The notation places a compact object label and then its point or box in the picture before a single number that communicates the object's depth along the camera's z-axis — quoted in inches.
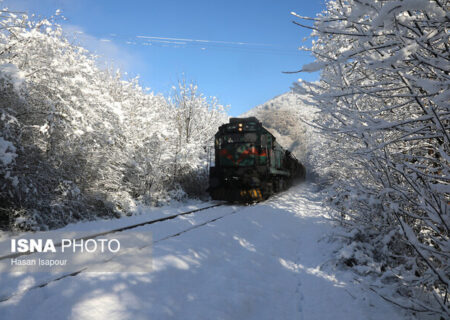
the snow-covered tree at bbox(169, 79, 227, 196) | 575.5
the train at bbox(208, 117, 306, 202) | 515.5
